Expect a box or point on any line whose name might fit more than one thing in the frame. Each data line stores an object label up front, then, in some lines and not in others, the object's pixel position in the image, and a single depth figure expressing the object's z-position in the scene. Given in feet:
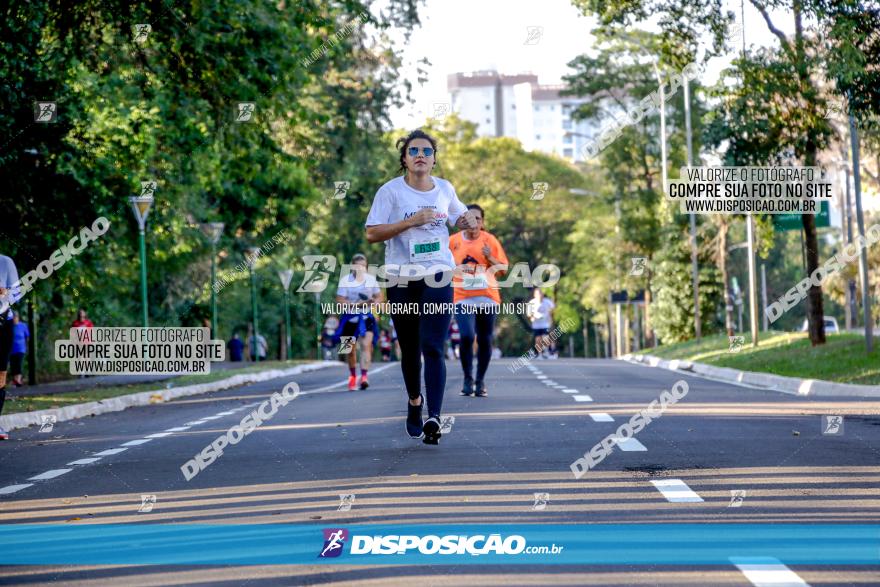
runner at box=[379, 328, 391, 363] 198.43
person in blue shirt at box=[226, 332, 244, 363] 206.08
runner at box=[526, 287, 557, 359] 112.27
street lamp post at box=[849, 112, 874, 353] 75.31
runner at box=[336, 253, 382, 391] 71.10
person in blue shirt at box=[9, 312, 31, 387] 101.81
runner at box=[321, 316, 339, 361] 193.57
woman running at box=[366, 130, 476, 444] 35.42
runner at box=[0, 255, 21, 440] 45.98
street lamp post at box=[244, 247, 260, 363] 154.71
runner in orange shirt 55.77
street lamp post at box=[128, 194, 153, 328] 98.07
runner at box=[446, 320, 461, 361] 159.33
